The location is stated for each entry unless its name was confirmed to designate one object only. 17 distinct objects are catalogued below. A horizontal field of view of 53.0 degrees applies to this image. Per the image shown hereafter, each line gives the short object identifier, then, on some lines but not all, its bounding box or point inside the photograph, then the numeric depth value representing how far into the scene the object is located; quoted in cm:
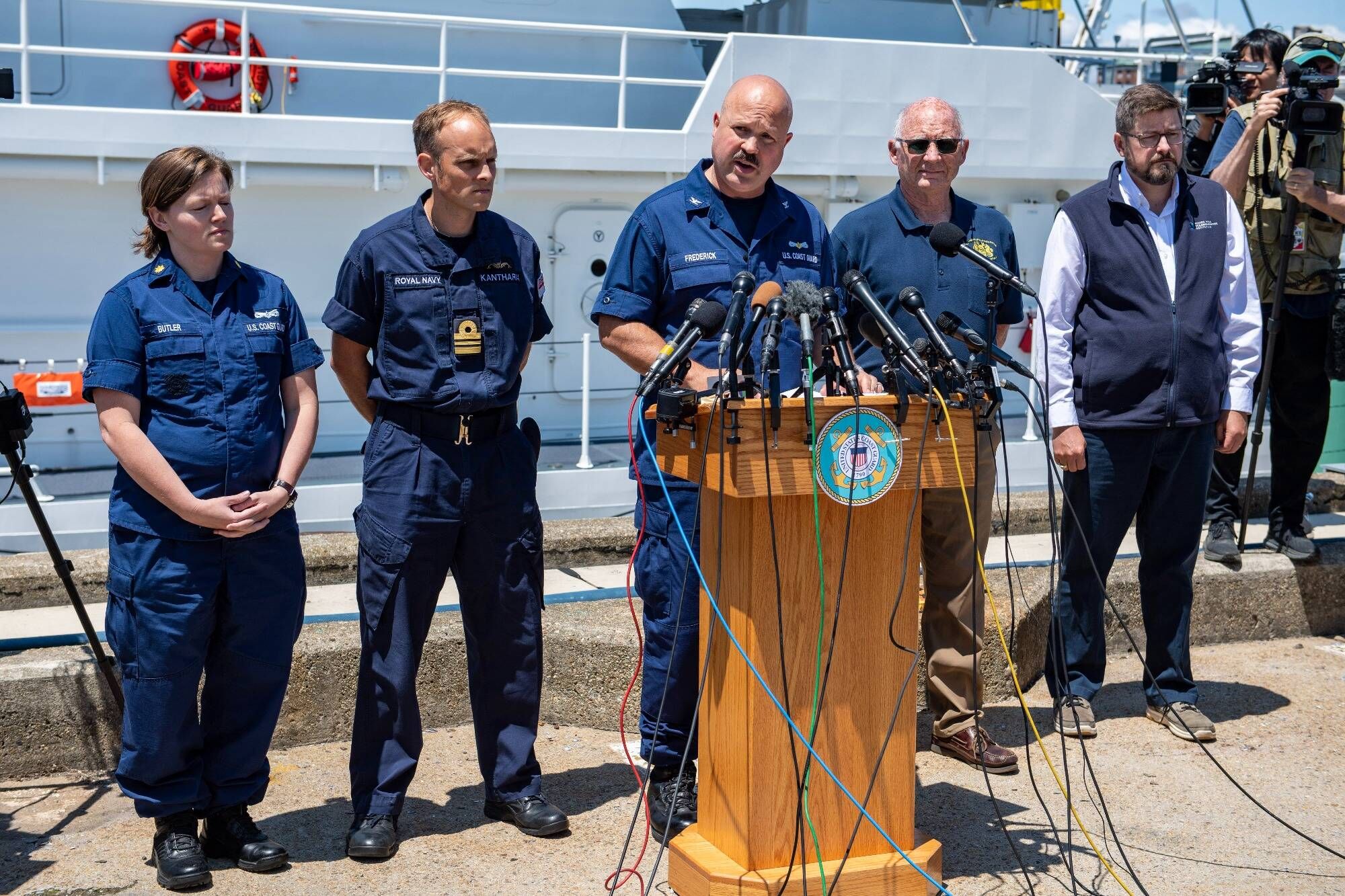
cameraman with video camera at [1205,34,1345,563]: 511
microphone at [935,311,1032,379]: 300
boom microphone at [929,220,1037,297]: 320
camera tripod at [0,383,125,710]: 390
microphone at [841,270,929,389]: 290
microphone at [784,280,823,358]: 292
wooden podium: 296
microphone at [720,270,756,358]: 279
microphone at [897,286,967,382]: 293
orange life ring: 868
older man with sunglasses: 406
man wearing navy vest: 429
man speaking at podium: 356
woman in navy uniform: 333
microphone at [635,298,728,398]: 284
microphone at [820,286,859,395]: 293
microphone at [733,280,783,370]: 288
